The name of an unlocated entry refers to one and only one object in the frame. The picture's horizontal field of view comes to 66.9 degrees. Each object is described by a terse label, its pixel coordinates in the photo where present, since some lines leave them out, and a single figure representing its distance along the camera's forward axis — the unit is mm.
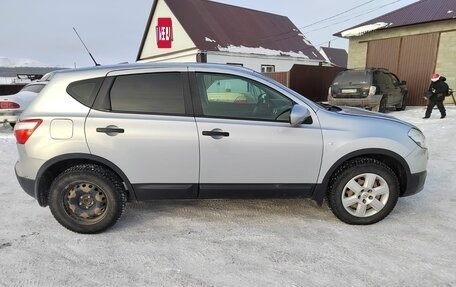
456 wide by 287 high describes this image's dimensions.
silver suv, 3391
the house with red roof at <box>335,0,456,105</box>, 13273
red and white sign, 26547
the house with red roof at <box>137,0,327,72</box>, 24469
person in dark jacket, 10211
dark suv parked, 11156
